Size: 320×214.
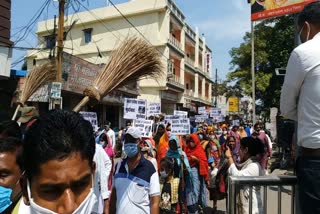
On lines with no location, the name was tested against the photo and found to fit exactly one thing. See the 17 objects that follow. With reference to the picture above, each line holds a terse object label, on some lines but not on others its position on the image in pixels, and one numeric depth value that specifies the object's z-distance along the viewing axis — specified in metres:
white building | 16.41
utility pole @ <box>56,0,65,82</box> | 6.90
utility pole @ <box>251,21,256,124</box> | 12.30
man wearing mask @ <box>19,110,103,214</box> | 0.89
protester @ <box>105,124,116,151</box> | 7.58
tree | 12.99
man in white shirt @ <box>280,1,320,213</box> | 1.29
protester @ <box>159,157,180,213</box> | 3.45
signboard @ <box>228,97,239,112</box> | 18.92
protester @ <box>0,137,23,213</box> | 1.41
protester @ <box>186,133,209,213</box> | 4.16
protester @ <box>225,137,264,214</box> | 2.69
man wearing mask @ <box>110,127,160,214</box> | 2.41
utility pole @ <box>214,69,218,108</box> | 26.53
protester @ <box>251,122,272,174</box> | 2.86
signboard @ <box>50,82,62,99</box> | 6.08
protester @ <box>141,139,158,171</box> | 3.53
